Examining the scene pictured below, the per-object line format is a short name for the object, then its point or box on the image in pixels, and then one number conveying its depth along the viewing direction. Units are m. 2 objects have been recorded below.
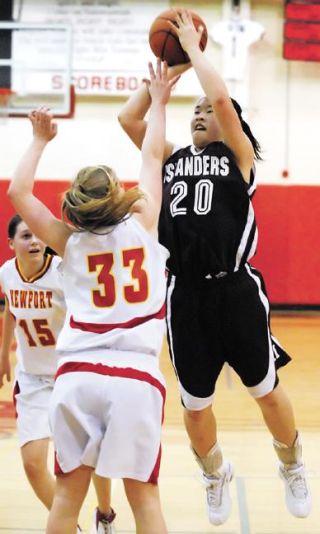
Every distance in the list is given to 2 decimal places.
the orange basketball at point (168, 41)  6.52
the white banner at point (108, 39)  18.84
